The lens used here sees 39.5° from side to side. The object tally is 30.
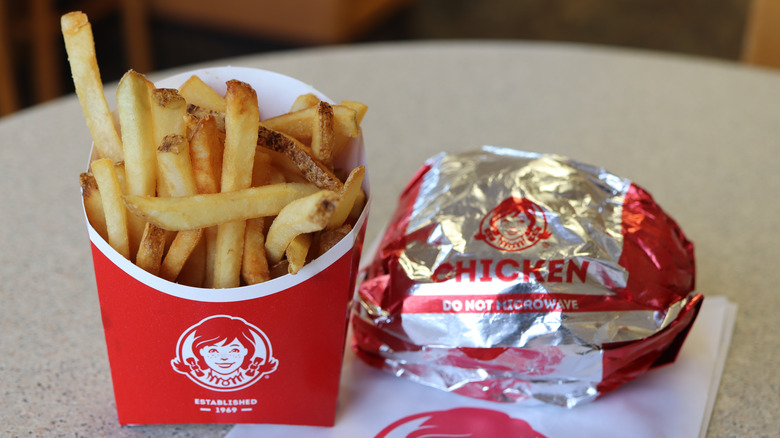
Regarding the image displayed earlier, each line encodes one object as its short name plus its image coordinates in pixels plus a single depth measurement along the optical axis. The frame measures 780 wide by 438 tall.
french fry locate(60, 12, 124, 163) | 0.39
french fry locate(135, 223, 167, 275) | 0.38
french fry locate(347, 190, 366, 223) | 0.40
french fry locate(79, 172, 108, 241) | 0.39
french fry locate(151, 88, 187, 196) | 0.38
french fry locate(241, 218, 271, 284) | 0.38
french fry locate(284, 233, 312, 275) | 0.37
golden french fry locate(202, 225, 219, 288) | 0.39
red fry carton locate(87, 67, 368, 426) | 0.38
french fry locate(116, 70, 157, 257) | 0.37
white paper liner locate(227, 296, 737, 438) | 0.42
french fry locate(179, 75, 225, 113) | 0.41
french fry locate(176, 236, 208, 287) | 0.39
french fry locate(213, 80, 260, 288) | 0.37
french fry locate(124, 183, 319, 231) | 0.36
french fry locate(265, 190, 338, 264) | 0.35
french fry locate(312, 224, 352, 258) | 0.39
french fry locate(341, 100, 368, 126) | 0.41
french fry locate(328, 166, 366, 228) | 0.38
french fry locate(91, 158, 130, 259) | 0.37
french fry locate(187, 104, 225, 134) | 0.39
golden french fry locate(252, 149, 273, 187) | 0.40
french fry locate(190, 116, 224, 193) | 0.37
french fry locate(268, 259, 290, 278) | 0.39
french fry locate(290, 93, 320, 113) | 0.41
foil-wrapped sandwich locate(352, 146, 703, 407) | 0.41
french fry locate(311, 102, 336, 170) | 0.38
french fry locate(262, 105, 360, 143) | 0.40
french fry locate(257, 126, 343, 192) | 0.38
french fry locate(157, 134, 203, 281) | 0.36
